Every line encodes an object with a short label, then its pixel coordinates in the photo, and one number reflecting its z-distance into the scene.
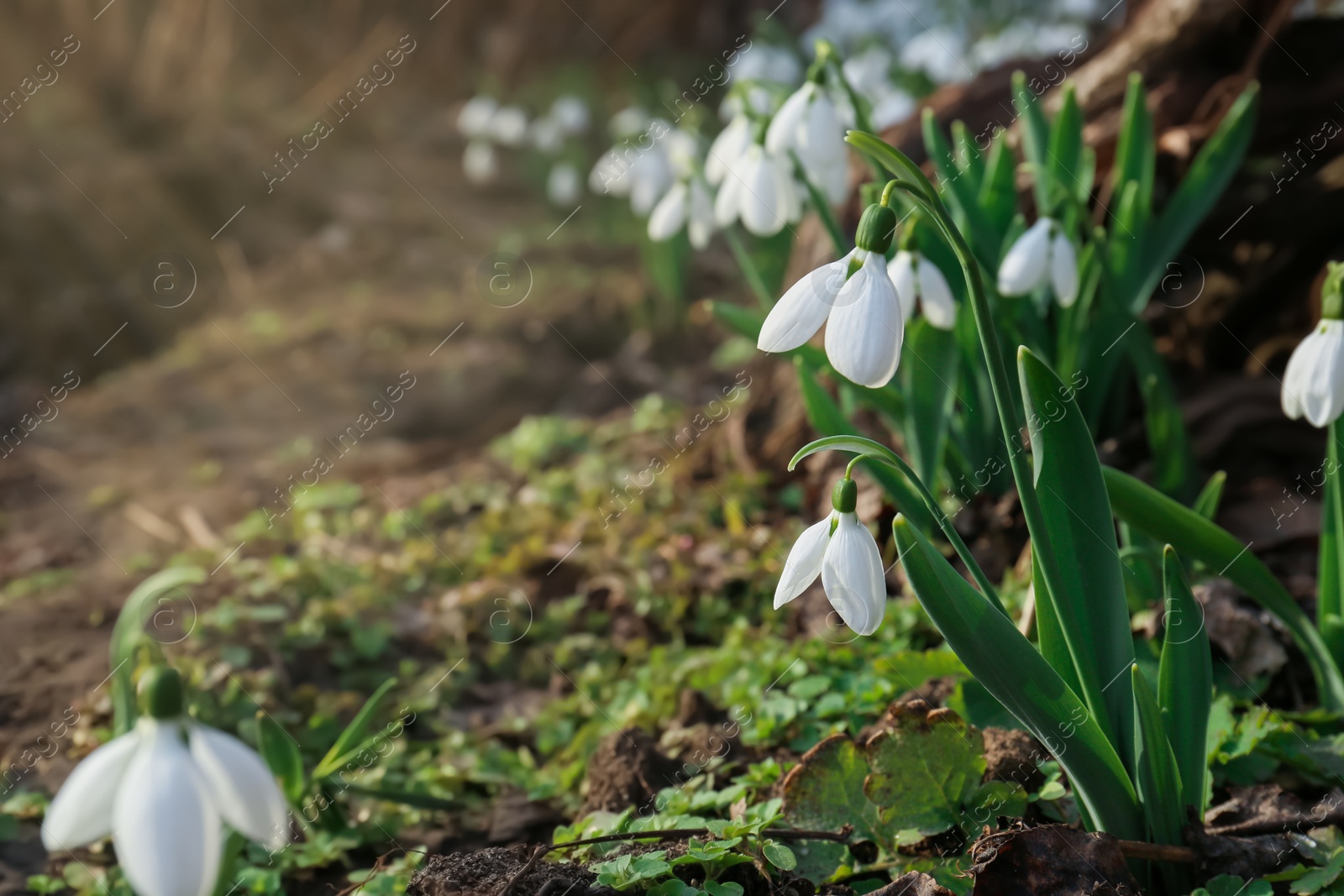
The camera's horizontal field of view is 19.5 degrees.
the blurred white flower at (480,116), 1.99
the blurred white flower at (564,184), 1.95
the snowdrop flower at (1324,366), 0.72
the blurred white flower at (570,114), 1.97
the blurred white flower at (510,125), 1.99
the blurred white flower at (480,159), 1.99
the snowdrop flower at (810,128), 0.78
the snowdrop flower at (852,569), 0.69
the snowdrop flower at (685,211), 0.96
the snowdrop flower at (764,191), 0.80
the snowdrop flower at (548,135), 2.02
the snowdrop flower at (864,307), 0.68
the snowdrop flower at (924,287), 0.76
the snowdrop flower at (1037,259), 0.79
